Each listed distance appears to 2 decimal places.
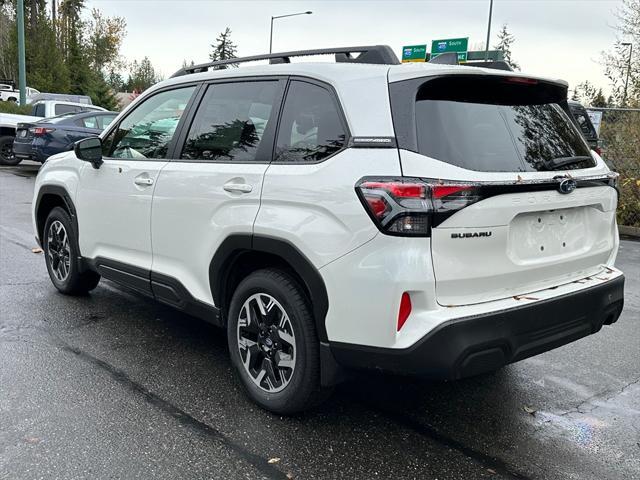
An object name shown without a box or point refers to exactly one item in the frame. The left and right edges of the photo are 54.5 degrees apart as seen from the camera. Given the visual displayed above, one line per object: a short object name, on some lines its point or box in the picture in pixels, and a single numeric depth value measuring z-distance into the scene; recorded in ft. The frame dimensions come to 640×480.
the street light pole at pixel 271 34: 125.29
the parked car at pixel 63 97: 78.02
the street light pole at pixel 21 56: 68.17
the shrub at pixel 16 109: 67.25
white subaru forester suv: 8.80
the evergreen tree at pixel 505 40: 253.03
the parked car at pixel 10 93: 97.78
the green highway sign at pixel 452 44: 93.66
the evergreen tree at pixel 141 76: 208.44
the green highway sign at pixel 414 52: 100.68
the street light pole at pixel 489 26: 93.35
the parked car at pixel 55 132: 45.16
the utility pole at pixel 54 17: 131.80
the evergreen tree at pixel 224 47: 222.69
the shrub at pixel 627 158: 34.24
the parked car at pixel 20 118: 52.13
